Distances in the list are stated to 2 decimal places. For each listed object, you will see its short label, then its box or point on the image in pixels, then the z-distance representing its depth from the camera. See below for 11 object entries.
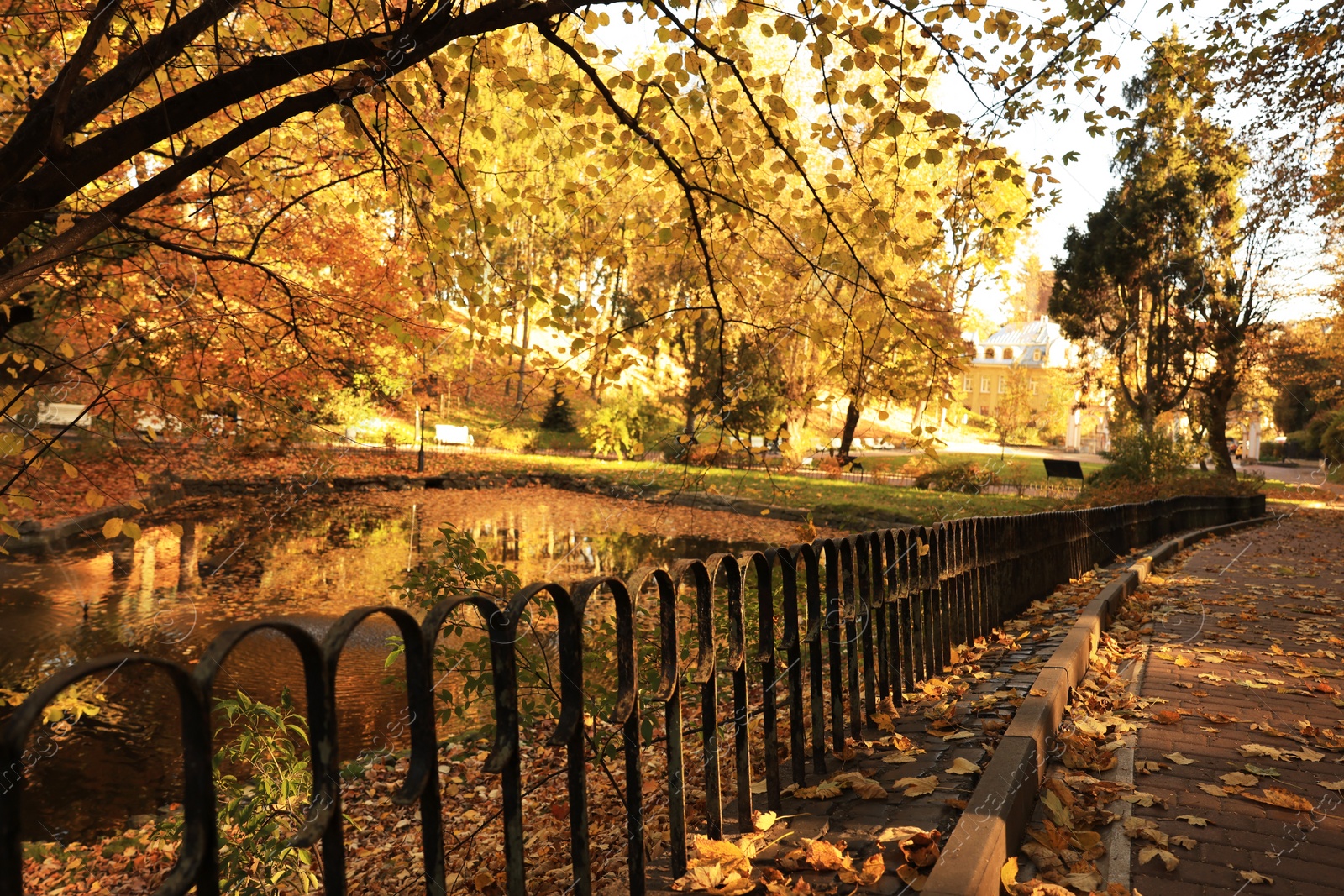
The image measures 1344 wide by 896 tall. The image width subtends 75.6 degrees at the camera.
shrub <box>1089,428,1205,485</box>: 21.88
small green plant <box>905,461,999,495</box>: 24.14
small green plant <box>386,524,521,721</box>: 4.30
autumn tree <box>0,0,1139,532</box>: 3.60
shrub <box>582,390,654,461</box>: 31.06
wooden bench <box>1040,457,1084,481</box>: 22.59
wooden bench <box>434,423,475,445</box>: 34.03
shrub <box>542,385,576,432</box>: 39.22
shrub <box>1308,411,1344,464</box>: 29.09
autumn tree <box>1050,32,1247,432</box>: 26.36
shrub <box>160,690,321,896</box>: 3.46
